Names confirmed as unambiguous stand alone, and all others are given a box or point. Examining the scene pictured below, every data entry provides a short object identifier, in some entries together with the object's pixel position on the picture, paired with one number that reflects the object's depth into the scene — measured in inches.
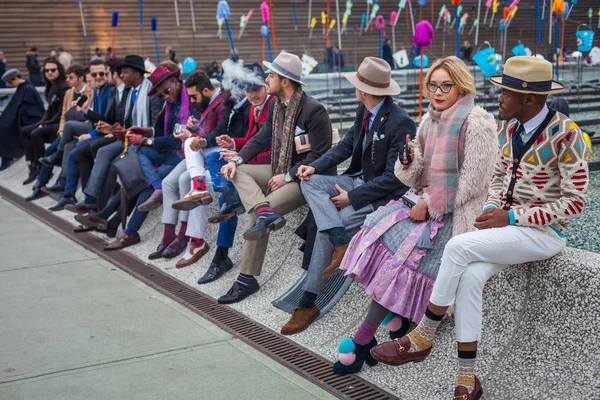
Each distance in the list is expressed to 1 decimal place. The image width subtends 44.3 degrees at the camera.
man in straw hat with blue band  112.2
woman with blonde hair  131.9
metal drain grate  134.2
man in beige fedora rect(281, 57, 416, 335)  157.5
